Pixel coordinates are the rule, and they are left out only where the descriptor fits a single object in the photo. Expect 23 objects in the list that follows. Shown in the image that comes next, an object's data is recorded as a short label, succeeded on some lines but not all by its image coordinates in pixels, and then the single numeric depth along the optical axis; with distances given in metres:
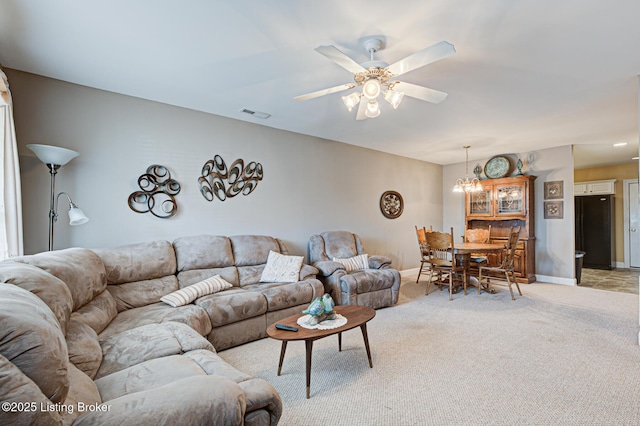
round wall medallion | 5.82
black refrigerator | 6.93
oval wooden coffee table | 2.06
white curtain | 2.27
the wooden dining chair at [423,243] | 4.98
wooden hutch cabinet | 5.49
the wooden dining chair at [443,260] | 4.47
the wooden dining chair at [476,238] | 5.30
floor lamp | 2.48
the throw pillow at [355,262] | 4.30
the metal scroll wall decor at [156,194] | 3.27
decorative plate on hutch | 5.89
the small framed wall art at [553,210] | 5.39
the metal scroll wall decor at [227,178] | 3.71
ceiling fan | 1.83
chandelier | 5.35
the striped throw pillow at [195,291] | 2.71
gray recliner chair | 3.79
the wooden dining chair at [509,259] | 4.50
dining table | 4.51
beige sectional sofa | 0.86
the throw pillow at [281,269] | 3.51
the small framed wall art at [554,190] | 5.35
